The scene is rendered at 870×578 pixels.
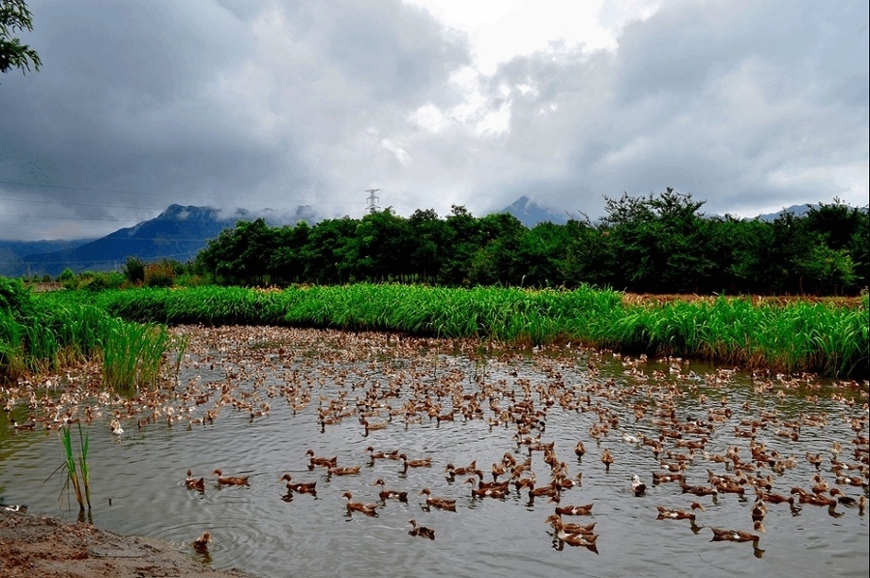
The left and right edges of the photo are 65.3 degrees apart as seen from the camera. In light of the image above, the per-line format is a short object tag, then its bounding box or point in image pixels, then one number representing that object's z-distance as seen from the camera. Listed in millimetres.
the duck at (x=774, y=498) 6121
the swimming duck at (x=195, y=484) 6747
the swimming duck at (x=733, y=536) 5348
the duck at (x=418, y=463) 7336
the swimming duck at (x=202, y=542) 5460
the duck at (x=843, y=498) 6055
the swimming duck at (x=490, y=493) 6402
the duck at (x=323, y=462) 7348
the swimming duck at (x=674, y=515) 5805
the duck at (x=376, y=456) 7641
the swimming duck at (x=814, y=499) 6031
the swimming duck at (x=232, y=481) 6871
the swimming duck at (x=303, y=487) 6660
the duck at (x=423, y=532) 5566
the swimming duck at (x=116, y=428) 8767
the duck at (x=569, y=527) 5445
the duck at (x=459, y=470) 6941
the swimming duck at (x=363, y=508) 6062
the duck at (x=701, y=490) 6368
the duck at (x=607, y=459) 7238
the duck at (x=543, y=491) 6358
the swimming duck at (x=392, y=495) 6375
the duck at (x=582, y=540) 5323
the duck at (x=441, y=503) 6141
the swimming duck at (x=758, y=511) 5770
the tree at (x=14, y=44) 12812
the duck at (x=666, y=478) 6723
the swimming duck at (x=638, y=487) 6422
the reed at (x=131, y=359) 11367
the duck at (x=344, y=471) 7133
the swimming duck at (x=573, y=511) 5918
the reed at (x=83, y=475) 5920
